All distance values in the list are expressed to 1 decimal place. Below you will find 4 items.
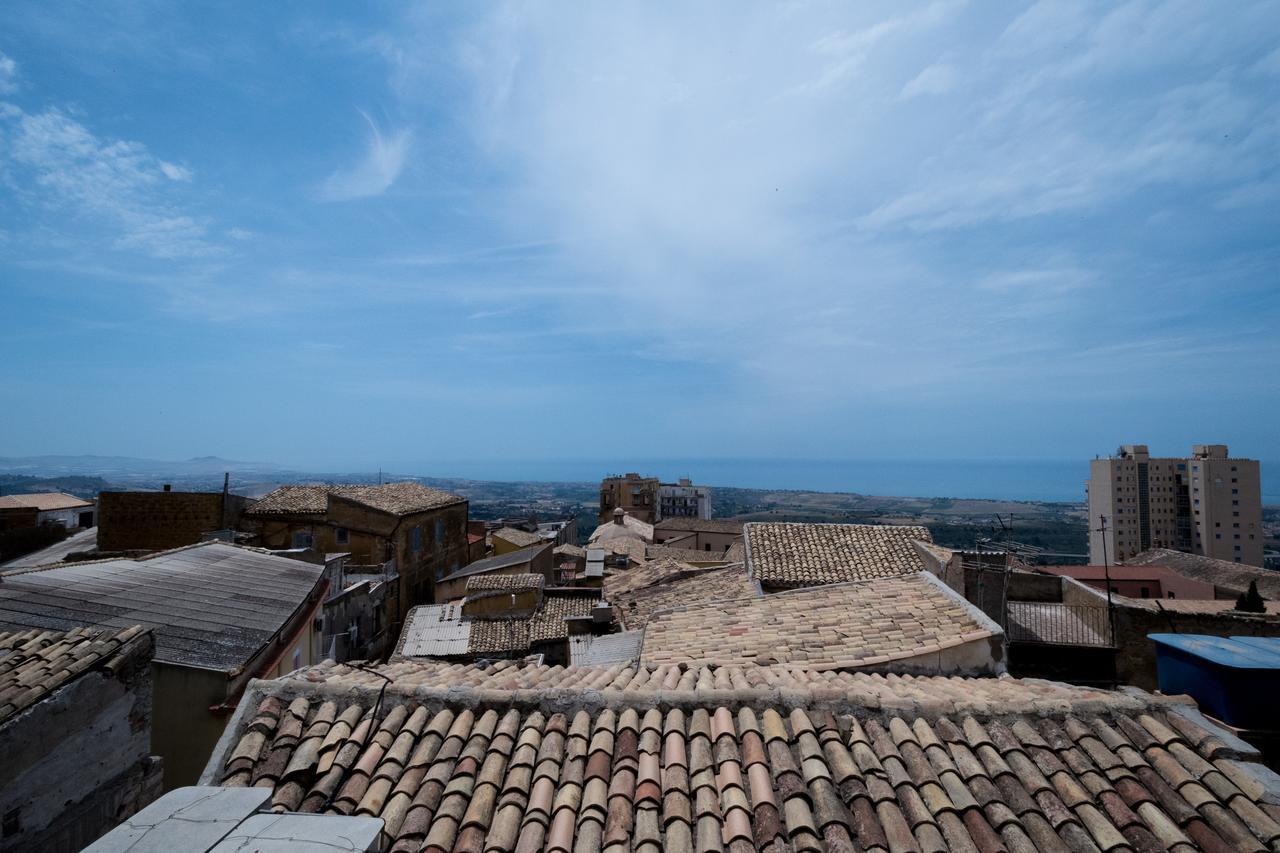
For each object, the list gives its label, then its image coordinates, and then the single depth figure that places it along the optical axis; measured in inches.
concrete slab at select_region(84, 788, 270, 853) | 119.0
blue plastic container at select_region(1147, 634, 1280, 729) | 186.9
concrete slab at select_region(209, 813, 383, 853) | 118.8
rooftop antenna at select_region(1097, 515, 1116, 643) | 570.9
